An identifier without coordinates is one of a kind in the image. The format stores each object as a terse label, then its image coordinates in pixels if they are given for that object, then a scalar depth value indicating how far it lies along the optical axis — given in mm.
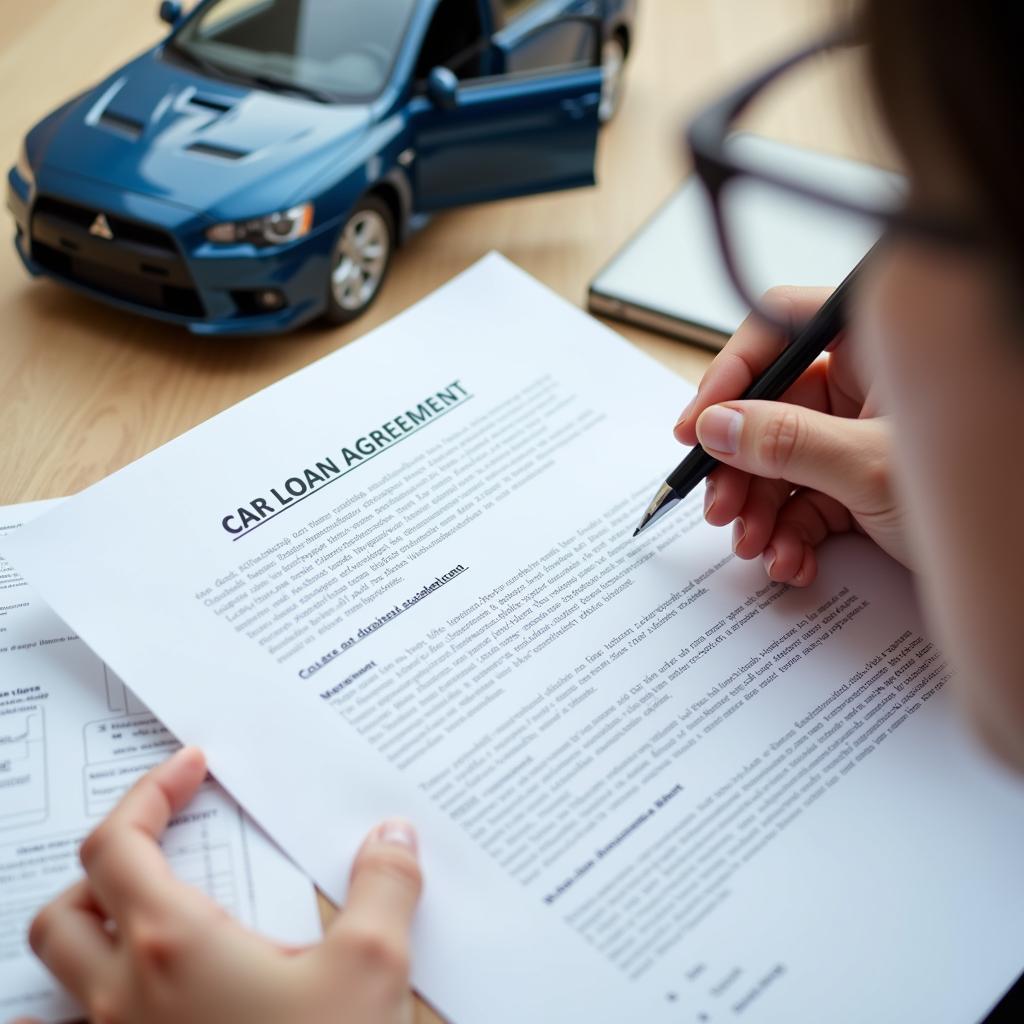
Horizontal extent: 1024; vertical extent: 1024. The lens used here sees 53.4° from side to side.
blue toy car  741
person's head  272
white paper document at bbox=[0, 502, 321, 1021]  477
